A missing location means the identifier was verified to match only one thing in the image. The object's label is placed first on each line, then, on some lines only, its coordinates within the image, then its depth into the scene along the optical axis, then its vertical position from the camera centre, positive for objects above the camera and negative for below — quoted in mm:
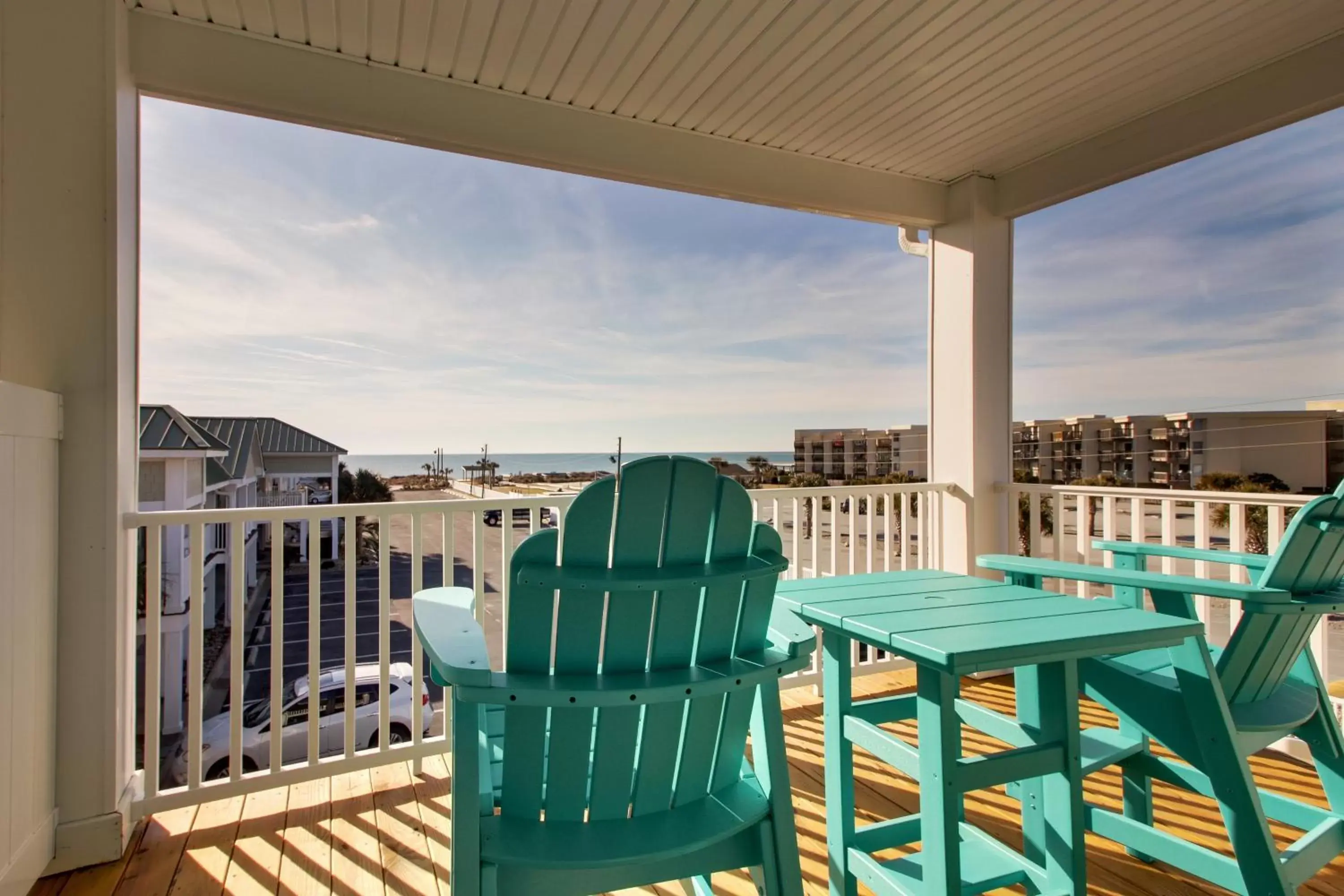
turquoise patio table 1285 -594
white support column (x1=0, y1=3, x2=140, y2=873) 1902 +359
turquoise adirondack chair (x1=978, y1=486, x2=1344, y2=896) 1466 -622
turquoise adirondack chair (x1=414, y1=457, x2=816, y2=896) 1131 -416
